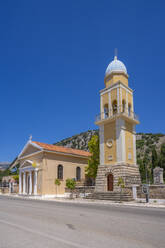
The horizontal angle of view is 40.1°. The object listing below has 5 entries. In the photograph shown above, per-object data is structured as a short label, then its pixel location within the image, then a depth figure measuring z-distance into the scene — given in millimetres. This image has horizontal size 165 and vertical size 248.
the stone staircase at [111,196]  20834
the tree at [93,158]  31989
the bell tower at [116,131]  25031
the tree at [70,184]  26328
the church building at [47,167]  31125
